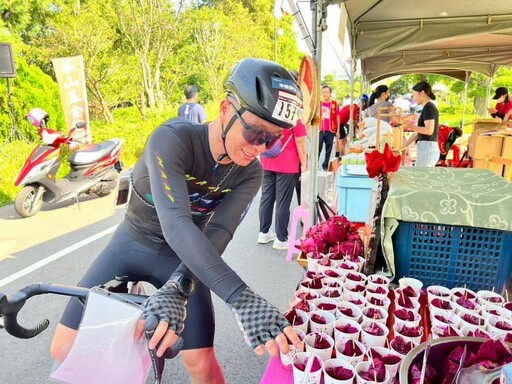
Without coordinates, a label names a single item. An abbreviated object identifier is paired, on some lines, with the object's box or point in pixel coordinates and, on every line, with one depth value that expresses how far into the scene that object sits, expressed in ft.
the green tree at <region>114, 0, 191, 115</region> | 53.36
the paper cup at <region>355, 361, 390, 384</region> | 4.25
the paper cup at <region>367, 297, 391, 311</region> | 6.20
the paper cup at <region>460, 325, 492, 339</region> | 5.15
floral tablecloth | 6.43
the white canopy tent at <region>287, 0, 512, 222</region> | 16.35
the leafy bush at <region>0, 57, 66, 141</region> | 34.04
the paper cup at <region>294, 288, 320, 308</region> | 6.06
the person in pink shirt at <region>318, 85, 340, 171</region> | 31.12
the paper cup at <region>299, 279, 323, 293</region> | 6.34
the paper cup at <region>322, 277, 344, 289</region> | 6.55
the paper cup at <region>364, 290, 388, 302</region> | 6.27
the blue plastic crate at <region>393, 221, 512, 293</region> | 6.68
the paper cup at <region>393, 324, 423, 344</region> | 5.13
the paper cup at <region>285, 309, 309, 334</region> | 5.35
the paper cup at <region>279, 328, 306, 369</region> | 4.66
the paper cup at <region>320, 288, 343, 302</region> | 6.22
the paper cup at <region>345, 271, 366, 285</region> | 6.96
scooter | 19.98
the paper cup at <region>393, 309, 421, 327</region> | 5.47
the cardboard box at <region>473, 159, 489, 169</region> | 20.53
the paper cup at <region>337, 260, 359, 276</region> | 7.33
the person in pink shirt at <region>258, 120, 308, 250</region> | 16.55
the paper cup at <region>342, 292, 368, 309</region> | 6.10
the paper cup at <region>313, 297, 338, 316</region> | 5.87
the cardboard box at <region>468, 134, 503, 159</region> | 19.75
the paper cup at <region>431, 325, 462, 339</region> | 5.23
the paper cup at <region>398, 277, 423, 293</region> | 6.67
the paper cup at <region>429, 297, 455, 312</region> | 5.95
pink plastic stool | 16.15
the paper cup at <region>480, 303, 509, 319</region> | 5.63
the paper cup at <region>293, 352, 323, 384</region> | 4.42
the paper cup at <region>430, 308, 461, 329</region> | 5.45
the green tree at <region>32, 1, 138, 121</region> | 47.50
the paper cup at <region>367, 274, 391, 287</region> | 6.86
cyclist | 4.65
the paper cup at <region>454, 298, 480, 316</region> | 5.75
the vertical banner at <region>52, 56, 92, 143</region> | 30.42
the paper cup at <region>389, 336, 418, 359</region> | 4.86
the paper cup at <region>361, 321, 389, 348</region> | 5.15
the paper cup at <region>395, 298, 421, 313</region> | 5.88
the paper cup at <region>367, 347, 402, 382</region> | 4.55
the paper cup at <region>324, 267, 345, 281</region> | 6.95
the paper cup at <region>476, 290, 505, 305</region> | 6.04
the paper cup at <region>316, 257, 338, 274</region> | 7.37
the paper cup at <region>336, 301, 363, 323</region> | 5.67
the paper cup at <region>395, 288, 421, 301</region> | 6.23
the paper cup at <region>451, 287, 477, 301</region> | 6.21
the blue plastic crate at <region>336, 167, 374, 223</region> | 13.05
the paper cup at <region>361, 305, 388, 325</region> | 5.78
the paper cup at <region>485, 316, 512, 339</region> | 5.19
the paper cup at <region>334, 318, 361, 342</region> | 5.14
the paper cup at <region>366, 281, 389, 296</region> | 6.54
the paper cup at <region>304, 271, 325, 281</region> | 6.81
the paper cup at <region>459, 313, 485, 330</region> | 5.36
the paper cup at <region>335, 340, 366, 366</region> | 4.69
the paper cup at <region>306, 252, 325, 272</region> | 7.74
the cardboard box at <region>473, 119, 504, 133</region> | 28.53
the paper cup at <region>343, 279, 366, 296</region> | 6.49
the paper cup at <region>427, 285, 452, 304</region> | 6.25
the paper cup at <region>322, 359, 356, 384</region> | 4.31
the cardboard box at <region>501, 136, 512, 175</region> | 18.73
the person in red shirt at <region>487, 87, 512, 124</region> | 30.48
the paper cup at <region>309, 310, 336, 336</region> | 5.34
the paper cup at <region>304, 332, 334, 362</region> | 4.77
